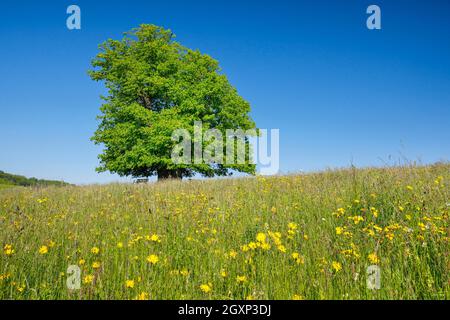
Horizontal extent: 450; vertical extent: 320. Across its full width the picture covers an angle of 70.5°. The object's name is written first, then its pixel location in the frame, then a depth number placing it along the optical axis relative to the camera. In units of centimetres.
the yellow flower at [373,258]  309
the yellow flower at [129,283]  270
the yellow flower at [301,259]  299
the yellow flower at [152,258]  301
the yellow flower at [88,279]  287
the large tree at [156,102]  1964
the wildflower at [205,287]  259
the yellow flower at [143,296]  253
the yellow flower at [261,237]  311
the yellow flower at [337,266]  294
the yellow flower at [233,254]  323
